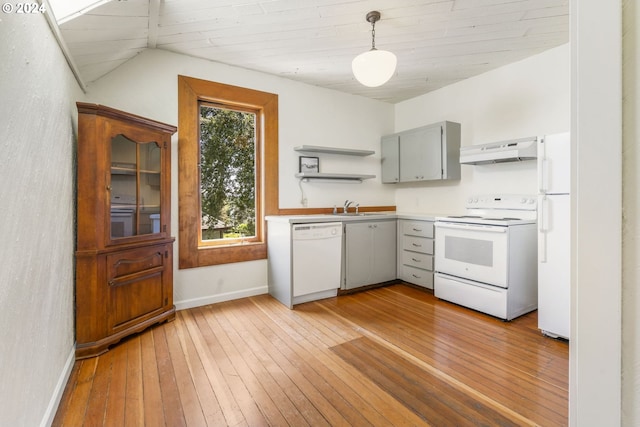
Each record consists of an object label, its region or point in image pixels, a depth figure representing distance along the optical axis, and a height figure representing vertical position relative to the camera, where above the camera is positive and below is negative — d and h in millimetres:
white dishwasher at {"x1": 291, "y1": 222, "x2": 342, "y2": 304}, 3184 -530
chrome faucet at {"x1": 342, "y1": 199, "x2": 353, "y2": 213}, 4148 +63
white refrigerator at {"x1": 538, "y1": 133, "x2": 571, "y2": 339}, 2426 -190
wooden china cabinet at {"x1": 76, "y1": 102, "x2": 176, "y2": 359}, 2164 -124
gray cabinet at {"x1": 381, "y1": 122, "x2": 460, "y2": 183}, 3785 +750
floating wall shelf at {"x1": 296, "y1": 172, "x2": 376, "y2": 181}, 3794 +456
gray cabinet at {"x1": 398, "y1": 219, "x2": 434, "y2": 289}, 3602 -510
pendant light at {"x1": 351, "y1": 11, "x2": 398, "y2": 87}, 2363 +1138
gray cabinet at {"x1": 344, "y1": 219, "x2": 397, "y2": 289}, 3580 -511
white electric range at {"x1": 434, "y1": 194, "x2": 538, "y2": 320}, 2789 -485
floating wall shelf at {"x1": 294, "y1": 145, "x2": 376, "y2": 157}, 3751 +788
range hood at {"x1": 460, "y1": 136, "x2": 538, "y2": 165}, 2984 +602
